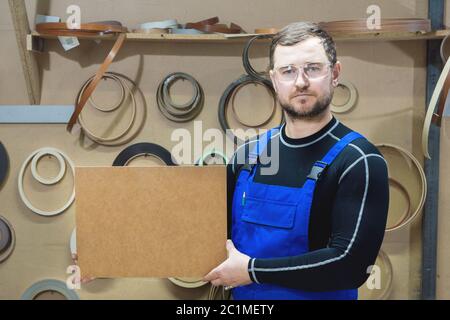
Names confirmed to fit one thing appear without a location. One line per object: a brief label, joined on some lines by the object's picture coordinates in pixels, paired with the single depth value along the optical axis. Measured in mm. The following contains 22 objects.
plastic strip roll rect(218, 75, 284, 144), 2059
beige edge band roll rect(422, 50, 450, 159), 1725
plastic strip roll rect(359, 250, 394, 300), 2070
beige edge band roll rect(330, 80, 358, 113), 2080
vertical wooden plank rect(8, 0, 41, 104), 1961
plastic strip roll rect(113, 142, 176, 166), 2088
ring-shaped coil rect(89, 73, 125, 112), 2078
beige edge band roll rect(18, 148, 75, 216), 2094
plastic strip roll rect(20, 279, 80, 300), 2092
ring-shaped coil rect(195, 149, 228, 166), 2059
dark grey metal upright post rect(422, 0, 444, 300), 2045
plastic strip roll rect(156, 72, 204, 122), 2068
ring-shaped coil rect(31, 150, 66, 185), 2099
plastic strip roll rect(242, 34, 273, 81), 1869
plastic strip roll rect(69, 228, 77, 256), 2079
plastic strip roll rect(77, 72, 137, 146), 2074
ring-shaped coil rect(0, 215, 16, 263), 2104
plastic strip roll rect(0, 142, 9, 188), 2117
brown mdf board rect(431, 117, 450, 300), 2084
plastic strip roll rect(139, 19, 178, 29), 1984
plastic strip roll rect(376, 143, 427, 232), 1984
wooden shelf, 1888
